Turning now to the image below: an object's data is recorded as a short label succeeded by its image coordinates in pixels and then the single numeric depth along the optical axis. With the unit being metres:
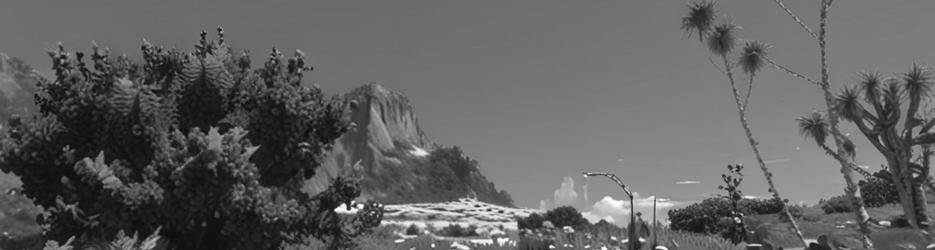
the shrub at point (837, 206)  42.78
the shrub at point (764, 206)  39.56
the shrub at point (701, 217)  31.33
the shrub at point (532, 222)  32.56
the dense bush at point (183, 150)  6.48
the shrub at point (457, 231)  23.88
